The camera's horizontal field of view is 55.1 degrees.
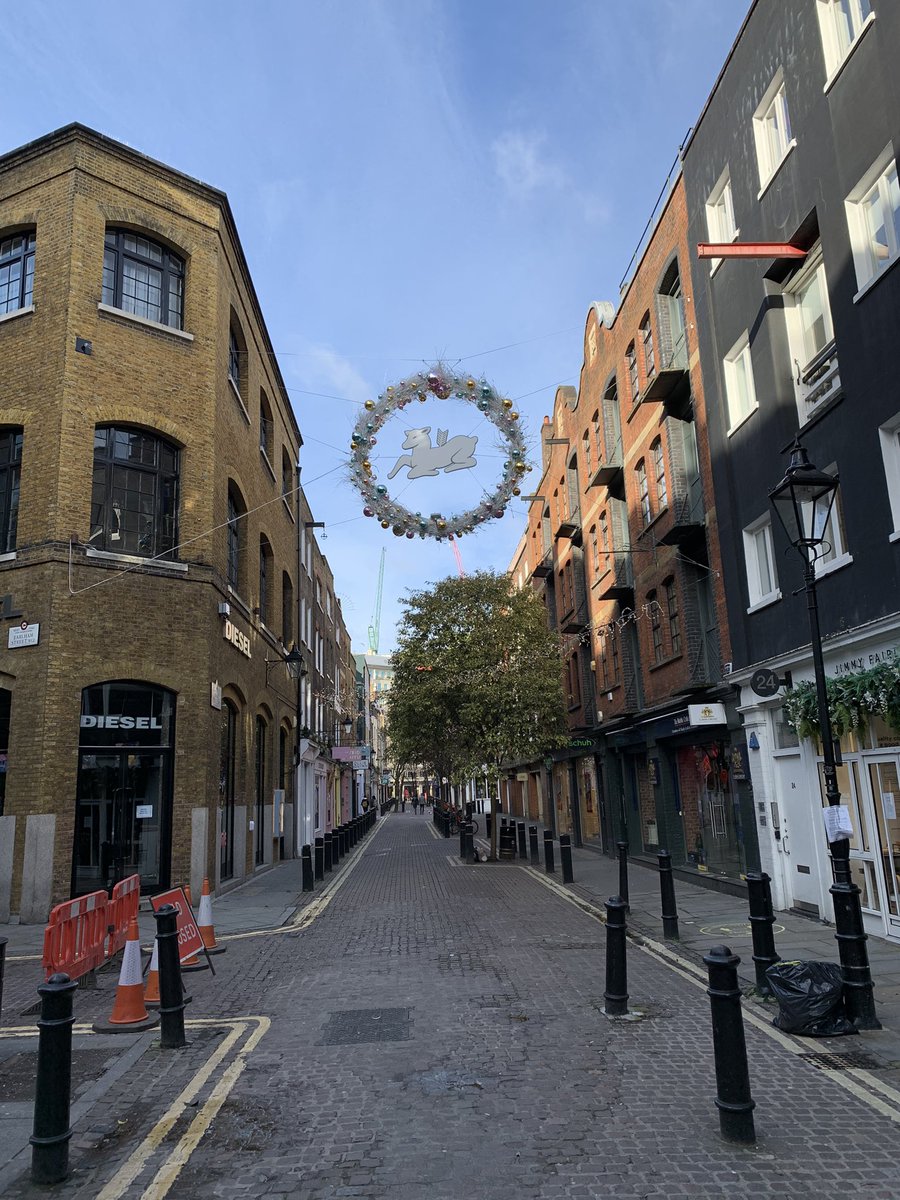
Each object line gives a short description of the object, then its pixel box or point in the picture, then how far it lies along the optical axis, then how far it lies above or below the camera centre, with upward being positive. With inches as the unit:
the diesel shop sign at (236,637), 682.2 +137.6
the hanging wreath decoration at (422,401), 501.7 +199.4
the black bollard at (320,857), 744.3 -44.9
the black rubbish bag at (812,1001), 254.2 -62.8
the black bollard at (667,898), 428.8 -52.9
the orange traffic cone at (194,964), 380.2 -67.5
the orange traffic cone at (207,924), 419.2 -55.3
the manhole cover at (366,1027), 264.7 -70.4
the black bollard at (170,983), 264.7 -52.8
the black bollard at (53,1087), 171.5 -53.5
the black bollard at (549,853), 732.8 -48.9
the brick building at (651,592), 639.8 +181.5
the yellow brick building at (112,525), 544.7 +195.0
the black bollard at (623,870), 504.5 -44.8
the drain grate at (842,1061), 227.6 -72.8
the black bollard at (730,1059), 182.2 -55.8
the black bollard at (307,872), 668.1 -50.9
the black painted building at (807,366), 400.5 +225.1
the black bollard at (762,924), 315.3 -49.1
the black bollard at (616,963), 284.4 -55.5
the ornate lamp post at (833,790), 258.7 -2.0
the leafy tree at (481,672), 905.5 +132.7
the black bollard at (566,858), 667.3 -48.0
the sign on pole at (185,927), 354.9 -47.5
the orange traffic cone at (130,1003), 285.1 -62.7
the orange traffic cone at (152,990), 310.8 -63.3
